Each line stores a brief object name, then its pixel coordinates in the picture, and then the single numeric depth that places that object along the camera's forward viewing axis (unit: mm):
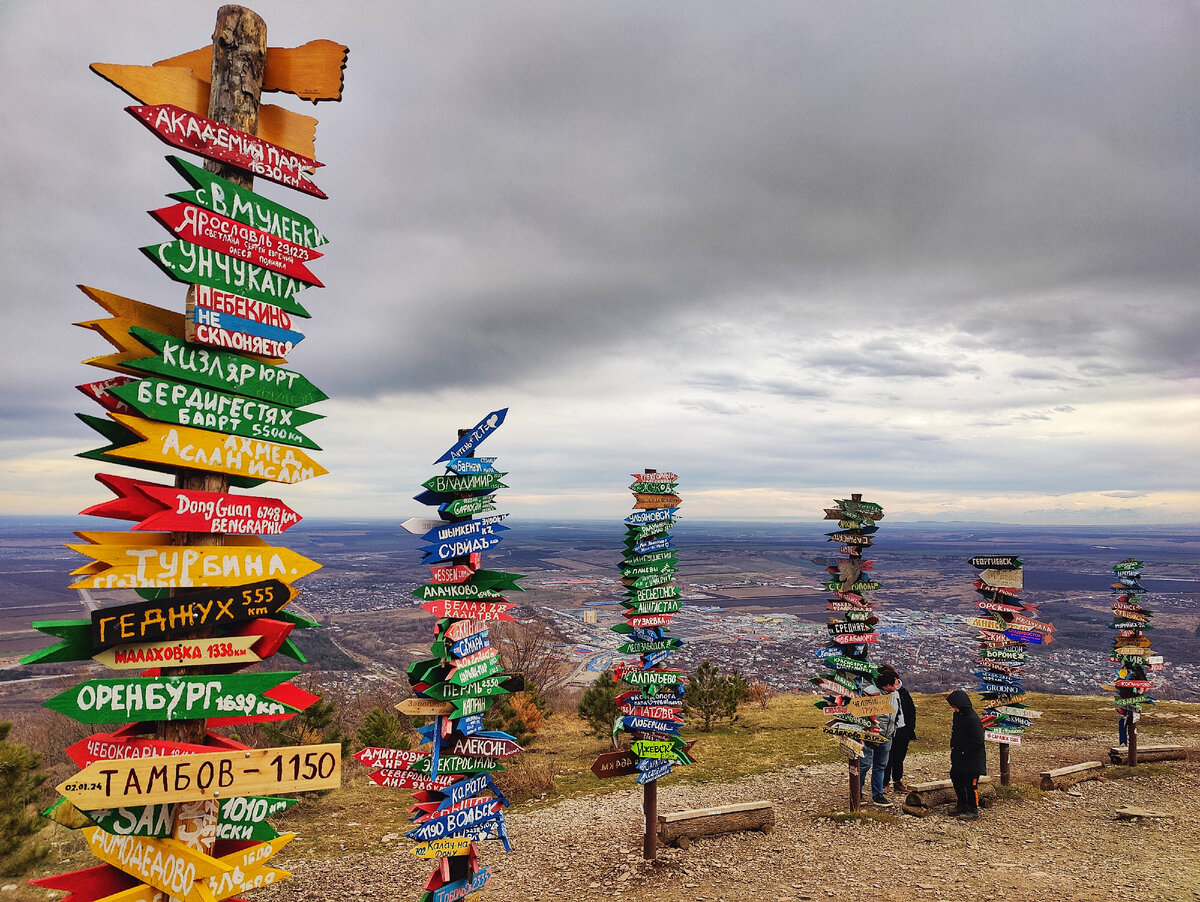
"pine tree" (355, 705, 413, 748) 13773
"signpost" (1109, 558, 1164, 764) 14625
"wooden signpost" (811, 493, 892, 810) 11625
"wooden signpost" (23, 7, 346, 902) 3922
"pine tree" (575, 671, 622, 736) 18797
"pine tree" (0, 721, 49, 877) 7621
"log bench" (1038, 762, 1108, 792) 13227
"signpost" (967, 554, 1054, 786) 12961
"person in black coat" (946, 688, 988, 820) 11609
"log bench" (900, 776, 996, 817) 11938
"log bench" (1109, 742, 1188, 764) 14906
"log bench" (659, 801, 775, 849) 10406
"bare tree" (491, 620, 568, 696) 23641
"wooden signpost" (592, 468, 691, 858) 9977
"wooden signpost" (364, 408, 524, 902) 7129
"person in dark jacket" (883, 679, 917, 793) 13266
